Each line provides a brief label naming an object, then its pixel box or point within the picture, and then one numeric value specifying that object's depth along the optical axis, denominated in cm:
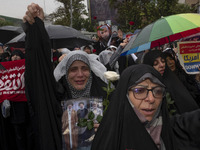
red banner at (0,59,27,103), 378
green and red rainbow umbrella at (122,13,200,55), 262
